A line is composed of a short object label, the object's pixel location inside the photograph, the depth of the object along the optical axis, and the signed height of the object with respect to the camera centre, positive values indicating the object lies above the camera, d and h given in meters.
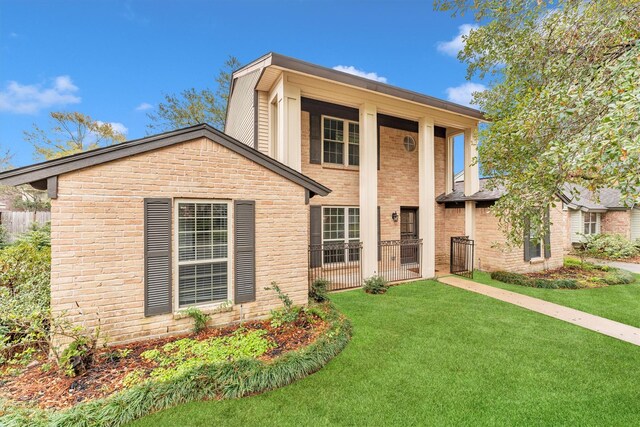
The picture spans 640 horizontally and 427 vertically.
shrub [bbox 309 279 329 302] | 7.05 -1.90
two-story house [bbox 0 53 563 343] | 4.39 +0.22
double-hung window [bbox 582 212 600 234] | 17.79 -0.33
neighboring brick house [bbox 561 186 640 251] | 16.86 -0.13
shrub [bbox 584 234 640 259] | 12.23 -1.38
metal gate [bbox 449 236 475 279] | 10.38 -1.49
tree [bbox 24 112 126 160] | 20.03 +6.32
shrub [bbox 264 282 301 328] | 5.43 -1.91
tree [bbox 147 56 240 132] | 20.62 +8.48
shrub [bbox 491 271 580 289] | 8.88 -2.11
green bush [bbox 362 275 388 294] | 8.11 -2.00
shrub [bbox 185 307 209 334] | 5.02 -1.81
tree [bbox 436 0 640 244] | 2.82 +1.58
